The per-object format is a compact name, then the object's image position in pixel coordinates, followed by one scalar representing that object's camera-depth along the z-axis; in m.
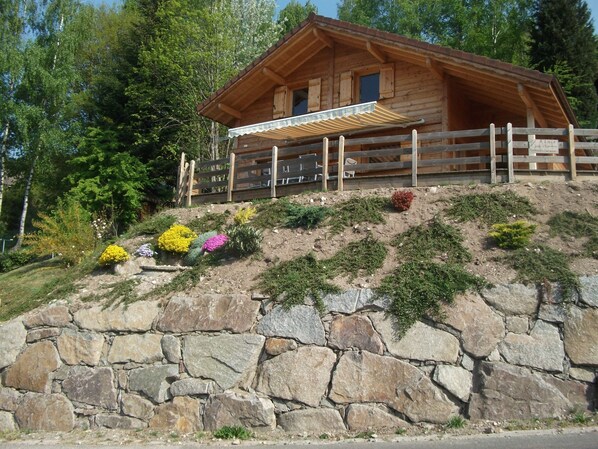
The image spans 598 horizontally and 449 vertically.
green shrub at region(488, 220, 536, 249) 10.05
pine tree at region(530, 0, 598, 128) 25.30
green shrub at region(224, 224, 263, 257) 11.49
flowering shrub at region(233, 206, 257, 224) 13.10
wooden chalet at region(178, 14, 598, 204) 13.31
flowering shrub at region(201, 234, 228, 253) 12.11
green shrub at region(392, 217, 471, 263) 10.26
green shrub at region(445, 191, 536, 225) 11.23
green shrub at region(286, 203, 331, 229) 12.17
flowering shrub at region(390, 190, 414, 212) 11.96
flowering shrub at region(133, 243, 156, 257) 12.74
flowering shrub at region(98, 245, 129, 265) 12.27
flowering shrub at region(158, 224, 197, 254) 12.45
